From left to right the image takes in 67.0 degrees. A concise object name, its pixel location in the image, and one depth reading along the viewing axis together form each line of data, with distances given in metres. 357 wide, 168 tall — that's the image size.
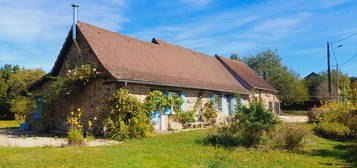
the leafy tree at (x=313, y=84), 42.28
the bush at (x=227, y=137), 9.19
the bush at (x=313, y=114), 18.16
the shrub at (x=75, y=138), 8.88
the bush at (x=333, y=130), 12.45
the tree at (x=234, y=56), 46.86
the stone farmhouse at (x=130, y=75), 12.01
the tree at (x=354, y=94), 10.56
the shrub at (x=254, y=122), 8.70
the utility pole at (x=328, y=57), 25.93
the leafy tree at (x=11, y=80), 25.14
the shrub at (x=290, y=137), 8.75
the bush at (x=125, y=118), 10.78
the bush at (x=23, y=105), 13.45
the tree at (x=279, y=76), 35.38
